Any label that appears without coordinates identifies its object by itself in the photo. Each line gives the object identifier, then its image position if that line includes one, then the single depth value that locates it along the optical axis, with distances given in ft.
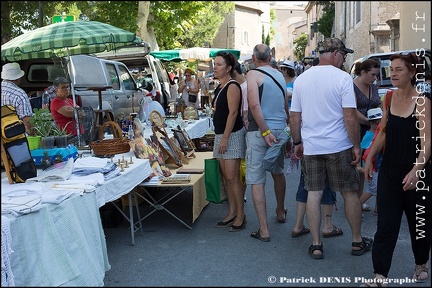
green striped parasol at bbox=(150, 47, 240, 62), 53.93
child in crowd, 16.47
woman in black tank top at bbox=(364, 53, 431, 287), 10.58
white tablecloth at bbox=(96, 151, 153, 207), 12.94
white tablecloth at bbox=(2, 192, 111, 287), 9.80
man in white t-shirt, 13.01
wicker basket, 16.44
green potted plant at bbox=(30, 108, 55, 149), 13.57
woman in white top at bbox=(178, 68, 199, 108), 45.83
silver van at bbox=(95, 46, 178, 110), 43.23
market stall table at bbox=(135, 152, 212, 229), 16.46
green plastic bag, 17.29
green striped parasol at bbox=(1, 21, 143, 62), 20.77
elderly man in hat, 17.98
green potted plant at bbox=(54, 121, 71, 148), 13.84
